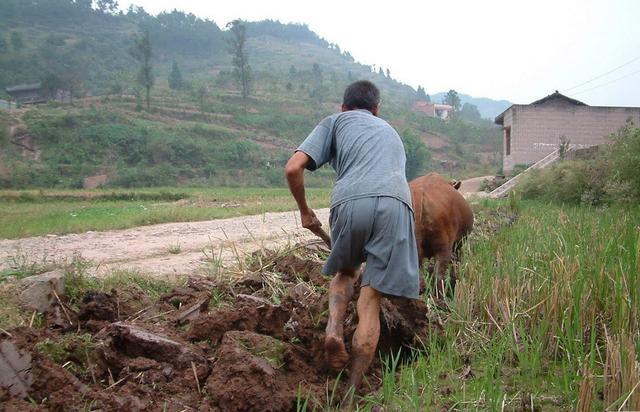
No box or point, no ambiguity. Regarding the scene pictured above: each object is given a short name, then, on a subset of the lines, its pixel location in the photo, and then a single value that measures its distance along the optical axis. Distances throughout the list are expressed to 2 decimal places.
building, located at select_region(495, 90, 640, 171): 28.56
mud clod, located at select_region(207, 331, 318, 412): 2.93
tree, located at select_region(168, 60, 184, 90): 66.56
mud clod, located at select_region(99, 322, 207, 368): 3.27
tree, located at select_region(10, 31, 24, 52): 64.75
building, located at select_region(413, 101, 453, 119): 86.19
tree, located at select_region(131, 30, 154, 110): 51.88
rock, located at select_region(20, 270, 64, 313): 4.10
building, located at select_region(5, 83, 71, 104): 54.59
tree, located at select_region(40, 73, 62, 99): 53.72
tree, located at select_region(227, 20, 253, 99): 59.49
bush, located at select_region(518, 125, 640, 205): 10.95
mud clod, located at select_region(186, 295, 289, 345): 3.70
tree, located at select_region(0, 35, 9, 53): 64.14
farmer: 3.35
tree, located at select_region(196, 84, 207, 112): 56.77
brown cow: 5.31
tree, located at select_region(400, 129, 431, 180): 42.03
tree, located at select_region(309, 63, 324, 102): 66.93
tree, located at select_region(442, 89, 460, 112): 81.94
